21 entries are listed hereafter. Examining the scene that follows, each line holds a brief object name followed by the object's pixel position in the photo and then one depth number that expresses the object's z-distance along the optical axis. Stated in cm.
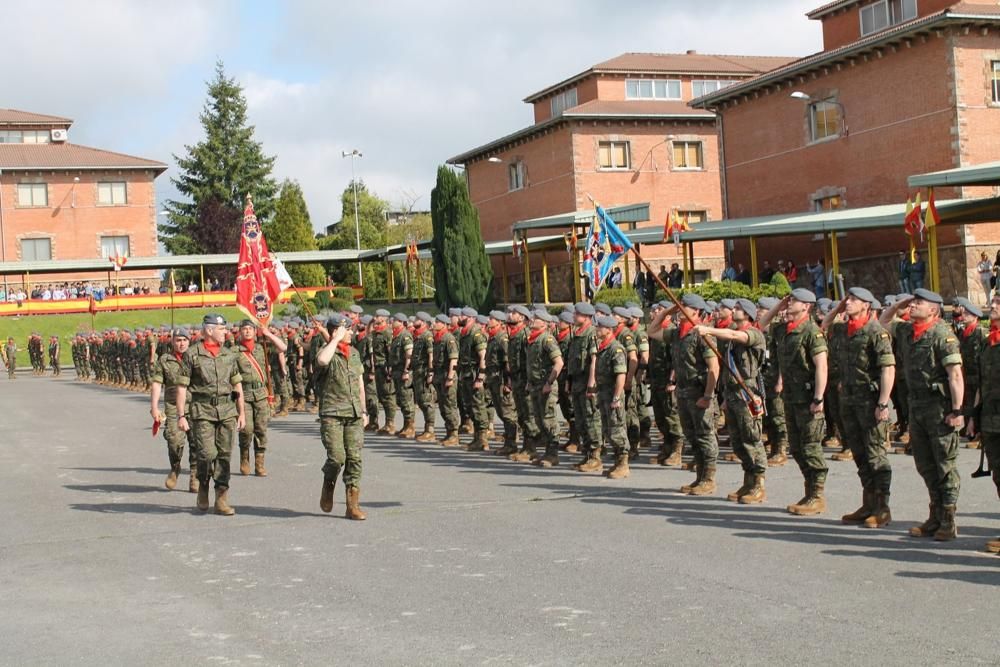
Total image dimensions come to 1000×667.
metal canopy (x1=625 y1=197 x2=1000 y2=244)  3136
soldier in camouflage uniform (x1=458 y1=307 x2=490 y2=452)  1711
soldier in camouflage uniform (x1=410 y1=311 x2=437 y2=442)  1862
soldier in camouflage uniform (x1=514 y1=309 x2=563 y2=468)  1498
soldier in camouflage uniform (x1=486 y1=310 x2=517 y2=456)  1636
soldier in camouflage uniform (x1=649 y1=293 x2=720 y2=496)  1212
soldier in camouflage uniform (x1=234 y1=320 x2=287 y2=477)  1489
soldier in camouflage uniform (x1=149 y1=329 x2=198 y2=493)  1370
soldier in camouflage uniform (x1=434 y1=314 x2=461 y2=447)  1777
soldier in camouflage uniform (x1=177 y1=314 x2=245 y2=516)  1201
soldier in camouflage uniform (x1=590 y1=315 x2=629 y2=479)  1370
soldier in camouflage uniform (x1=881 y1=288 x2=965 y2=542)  934
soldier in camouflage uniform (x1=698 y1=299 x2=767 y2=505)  1140
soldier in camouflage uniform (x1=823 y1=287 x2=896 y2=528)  1008
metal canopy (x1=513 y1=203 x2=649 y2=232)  4000
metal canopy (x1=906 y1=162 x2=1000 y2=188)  2708
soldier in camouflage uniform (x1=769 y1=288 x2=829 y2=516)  1075
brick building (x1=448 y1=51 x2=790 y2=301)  5591
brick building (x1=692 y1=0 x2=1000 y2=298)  3712
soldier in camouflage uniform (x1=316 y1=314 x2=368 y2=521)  1128
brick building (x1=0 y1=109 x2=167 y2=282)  7425
